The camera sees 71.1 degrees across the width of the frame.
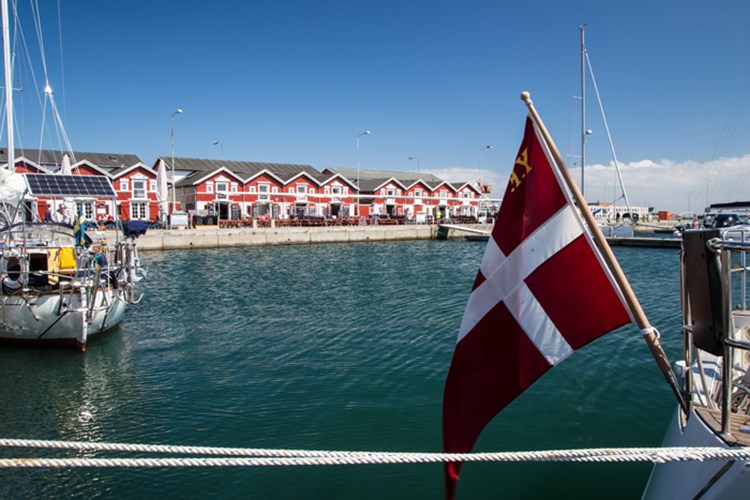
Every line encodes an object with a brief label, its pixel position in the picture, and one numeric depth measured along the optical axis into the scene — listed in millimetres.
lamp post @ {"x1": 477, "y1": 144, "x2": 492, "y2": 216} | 85812
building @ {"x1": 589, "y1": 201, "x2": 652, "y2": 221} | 87250
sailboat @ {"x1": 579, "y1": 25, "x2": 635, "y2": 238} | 48438
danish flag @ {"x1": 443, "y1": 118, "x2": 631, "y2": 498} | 4316
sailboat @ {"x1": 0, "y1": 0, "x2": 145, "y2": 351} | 14805
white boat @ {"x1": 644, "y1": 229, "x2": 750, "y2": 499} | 3861
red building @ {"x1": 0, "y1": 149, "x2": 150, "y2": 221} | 55062
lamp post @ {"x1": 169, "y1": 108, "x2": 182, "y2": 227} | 52312
